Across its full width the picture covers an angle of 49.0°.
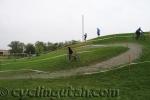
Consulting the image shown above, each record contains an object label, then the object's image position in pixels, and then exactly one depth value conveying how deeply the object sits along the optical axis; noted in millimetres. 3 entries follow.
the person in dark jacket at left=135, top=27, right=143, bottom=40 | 24338
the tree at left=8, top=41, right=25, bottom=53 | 80857
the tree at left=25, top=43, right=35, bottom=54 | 70582
